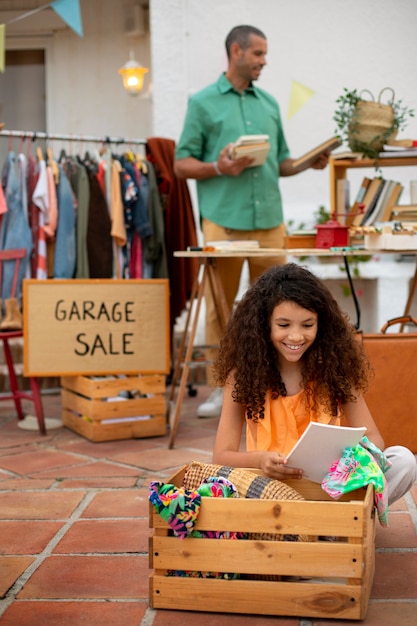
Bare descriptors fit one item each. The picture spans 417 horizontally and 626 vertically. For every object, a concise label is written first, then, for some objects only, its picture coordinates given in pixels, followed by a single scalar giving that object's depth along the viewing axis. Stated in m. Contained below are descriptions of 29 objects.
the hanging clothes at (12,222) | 5.02
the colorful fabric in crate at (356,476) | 2.22
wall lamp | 7.51
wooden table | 3.77
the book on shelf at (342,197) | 4.55
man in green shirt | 4.45
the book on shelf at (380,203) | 4.28
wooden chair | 4.31
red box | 3.89
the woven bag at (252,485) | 2.19
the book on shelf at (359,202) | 4.33
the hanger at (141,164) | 5.23
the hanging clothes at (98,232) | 5.11
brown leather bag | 3.58
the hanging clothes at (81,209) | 5.10
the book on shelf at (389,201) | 4.27
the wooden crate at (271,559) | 2.07
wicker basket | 4.33
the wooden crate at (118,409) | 4.14
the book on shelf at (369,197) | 4.31
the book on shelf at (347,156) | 4.48
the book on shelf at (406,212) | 4.23
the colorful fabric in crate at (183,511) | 2.09
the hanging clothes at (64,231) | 5.08
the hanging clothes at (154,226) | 5.20
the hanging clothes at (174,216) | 5.34
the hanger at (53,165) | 5.09
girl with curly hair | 2.46
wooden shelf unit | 4.48
